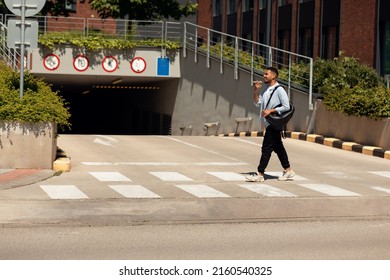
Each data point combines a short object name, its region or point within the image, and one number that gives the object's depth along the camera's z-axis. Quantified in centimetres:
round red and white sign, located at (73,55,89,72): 3466
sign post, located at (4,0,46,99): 1518
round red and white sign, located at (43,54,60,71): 3442
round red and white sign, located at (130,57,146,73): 3519
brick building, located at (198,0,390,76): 3138
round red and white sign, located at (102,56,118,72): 3494
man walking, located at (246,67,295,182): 1349
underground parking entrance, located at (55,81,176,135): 3981
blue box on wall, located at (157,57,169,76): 3544
